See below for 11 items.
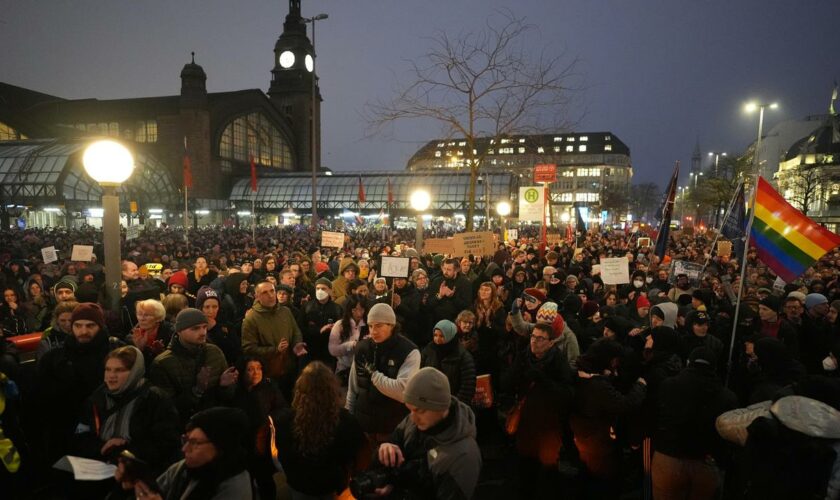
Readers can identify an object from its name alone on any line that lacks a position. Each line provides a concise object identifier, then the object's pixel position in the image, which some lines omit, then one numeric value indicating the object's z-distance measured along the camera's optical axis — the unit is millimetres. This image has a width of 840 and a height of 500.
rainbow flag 5727
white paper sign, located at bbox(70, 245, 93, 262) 9969
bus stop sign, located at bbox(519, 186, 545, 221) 15902
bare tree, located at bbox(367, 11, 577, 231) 13797
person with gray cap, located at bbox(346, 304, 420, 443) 4336
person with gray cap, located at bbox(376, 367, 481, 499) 2615
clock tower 68500
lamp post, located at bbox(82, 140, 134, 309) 5098
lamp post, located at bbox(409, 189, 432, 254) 10000
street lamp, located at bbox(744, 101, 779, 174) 19281
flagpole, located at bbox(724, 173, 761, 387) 5089
